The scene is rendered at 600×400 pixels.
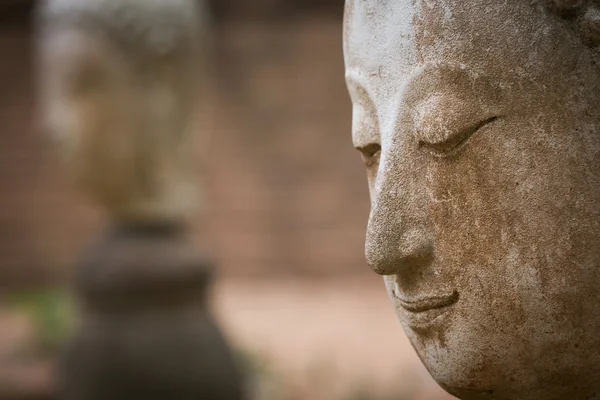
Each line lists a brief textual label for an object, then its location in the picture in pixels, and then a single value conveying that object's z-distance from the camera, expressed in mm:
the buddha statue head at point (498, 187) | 1127
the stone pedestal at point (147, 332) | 3365
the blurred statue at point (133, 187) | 3385
